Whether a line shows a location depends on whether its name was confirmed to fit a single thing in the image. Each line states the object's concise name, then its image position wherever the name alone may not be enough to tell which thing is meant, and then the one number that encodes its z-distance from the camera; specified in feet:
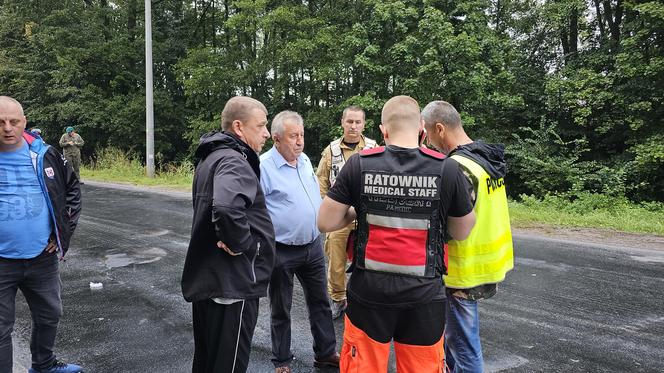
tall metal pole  60.44
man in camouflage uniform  48.85
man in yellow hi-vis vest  8.86
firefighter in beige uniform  14.85
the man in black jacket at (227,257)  8.27
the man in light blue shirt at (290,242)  11.34
